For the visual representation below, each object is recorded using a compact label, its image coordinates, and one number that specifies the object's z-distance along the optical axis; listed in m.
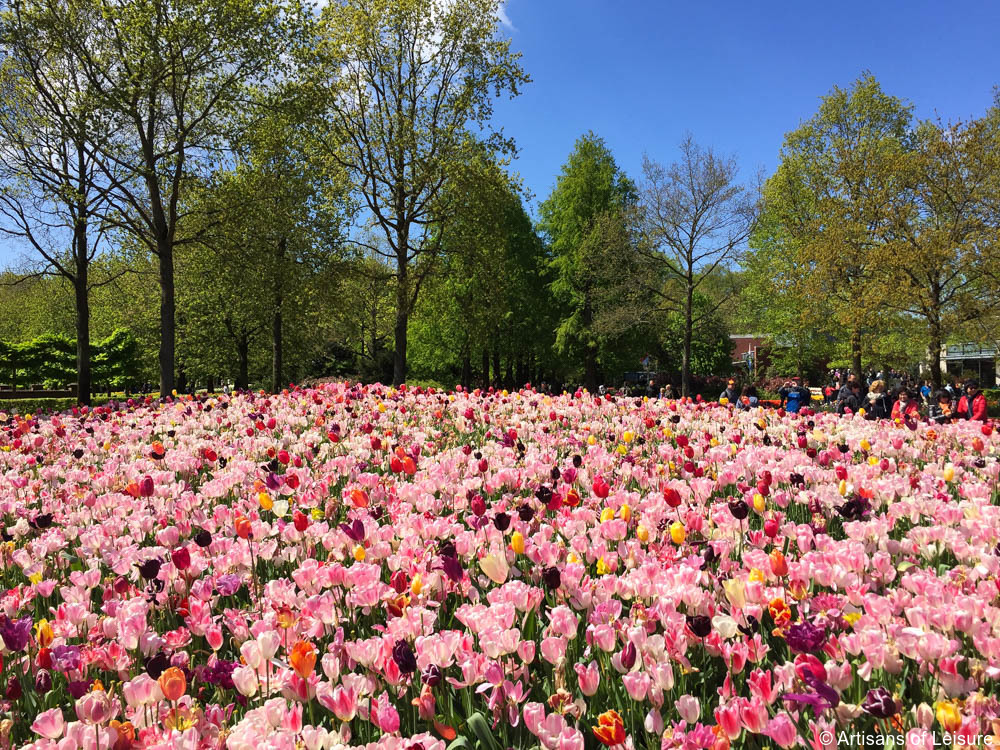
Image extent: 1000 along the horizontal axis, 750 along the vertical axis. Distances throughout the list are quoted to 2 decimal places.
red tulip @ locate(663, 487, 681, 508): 3.13
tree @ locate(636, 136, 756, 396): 26.84
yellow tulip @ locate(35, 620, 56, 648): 2.05
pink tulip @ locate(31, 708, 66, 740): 1.59
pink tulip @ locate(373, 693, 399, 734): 1.55
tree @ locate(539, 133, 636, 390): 35.22
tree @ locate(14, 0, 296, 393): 17.11
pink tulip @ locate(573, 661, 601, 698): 1.77
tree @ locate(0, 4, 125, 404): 17.31
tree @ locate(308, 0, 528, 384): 22.81
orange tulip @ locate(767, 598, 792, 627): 2.01
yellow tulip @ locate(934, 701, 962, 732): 1.45
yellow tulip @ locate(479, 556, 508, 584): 2.52
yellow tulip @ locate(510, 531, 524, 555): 2.54
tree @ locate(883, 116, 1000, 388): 20.17
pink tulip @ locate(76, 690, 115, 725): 1.65
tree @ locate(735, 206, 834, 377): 26.88
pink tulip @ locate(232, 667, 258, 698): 1.82
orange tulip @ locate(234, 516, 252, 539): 2.70
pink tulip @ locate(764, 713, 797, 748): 1.47
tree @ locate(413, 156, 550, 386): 22.64
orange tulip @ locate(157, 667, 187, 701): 1.72
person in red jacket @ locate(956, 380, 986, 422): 10.08
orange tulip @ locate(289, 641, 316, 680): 1.70
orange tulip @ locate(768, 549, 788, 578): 2.29
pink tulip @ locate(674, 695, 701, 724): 1.64
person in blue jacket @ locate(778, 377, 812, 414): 15.99
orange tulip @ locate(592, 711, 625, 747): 1.43
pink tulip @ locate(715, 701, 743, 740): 1.55
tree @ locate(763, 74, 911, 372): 22.72
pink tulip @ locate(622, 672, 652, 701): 1.69
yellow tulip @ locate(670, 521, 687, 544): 2.71
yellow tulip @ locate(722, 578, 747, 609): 2.17
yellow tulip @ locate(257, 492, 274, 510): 3.23
